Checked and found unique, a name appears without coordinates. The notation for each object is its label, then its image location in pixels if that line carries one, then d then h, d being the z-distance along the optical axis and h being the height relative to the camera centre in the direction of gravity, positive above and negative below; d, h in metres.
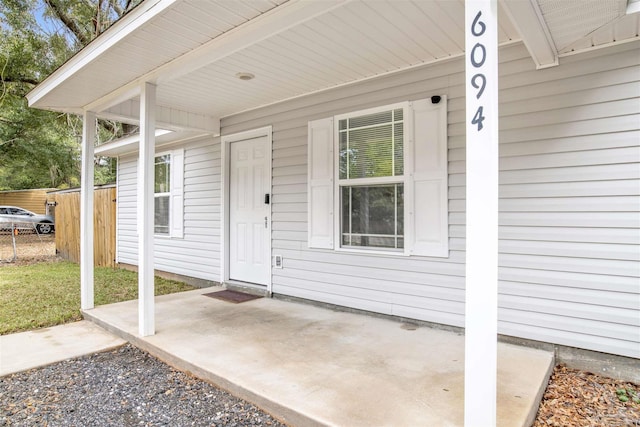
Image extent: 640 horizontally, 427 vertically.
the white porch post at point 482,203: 1.59 +0.04
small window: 6.38 +0.38
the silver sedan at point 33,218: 13.96 -0.13
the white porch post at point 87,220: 4.09 -0.06
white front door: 4.80 +0.04
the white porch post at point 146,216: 3.25 -0.02
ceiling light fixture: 3.63 +1.37
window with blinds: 3.57 +0.34
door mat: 4.54 -1.05
